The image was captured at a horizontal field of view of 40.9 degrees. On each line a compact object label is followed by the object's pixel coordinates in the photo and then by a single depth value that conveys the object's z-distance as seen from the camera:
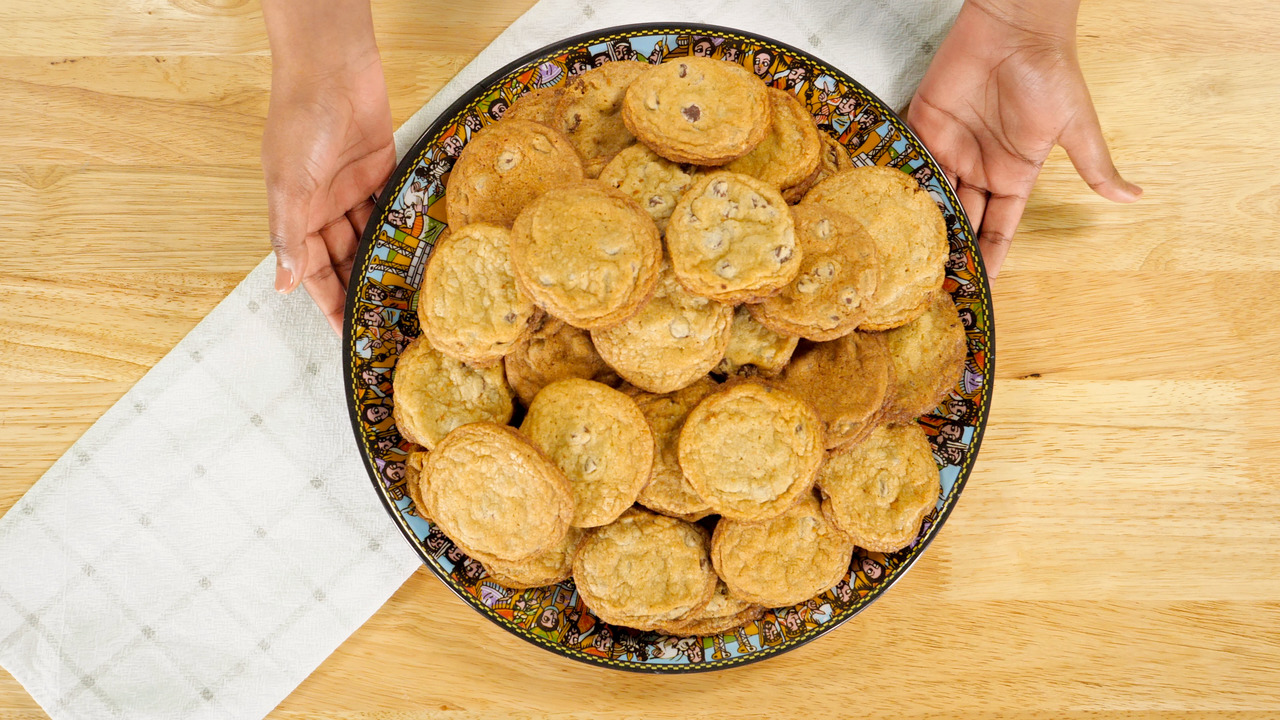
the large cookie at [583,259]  0.97
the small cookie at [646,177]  1.01
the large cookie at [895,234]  1.03
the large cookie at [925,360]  1.04
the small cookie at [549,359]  1.03
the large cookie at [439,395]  1.02
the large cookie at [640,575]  1.03
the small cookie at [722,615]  1.05
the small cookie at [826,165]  1.04
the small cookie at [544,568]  1.03
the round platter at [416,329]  1.03
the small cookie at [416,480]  1.03
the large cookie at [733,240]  0.97
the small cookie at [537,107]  1.05
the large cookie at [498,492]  0.99
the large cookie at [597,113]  1.04
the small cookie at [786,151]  1.03
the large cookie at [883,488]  1.04
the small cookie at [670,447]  1.04
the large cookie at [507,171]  1.01
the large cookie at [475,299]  1.00
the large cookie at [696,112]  1.00
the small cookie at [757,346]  1.03
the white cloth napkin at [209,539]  1.11
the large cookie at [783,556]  1.04
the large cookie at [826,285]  0.99
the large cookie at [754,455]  1.01
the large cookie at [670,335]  1.00
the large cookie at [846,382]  1.01
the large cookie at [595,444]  1.01
